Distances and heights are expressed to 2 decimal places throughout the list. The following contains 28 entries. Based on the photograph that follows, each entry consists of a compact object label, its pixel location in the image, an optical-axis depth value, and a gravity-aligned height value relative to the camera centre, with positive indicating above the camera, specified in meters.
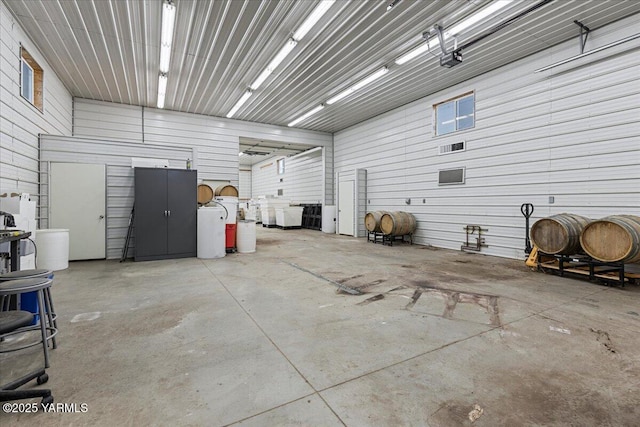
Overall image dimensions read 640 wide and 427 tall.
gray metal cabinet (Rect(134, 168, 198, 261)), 6.08 -0.08
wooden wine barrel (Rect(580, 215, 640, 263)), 4.07 -0.38
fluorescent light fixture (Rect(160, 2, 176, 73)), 4.82 +3.39
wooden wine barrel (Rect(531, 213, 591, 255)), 4.80 -0.36
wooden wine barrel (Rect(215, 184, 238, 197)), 8.93 +0.59
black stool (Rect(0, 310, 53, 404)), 1.69 -1.09
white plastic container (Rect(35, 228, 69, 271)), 5.03 -0.69
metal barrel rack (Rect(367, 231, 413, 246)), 8.98 -0.89
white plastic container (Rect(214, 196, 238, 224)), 6.87 +0.10
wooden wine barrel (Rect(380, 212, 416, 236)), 8.58 -0.36
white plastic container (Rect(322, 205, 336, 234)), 12.59 -0.34
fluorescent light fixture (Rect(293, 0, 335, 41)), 4.66 +3.36
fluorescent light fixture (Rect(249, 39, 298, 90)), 5.85 +3.42
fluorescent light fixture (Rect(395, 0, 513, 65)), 4.72 +3.40
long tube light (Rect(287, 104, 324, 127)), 9.80 +3.52
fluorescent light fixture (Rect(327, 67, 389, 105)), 7.17 +3.50
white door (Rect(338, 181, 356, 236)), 11.37 +0.16
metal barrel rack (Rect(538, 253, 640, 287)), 4.45 -0.96
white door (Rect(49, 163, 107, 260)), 6.00 +0.08
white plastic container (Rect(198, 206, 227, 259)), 6.54 -0.50
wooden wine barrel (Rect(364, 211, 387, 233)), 9.05 -0.29
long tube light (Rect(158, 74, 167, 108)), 7.47 +3.41
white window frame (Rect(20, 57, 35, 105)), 5.26 +2.53
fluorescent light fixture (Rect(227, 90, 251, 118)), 8.64 +3.48
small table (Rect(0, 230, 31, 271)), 2.28 -0.25
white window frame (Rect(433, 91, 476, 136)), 7.54 +2.81
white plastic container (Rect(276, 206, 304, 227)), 13.83 -0.27
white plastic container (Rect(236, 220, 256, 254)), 7.31 -0.69
